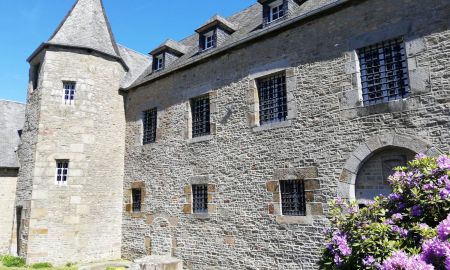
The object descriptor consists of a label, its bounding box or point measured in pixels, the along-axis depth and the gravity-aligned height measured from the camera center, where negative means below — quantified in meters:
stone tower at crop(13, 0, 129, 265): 10.86 +1.37
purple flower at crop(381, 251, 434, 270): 2.91 -0.67
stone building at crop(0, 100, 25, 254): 12.22 +0.05
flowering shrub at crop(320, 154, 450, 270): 3.09 -0.44
